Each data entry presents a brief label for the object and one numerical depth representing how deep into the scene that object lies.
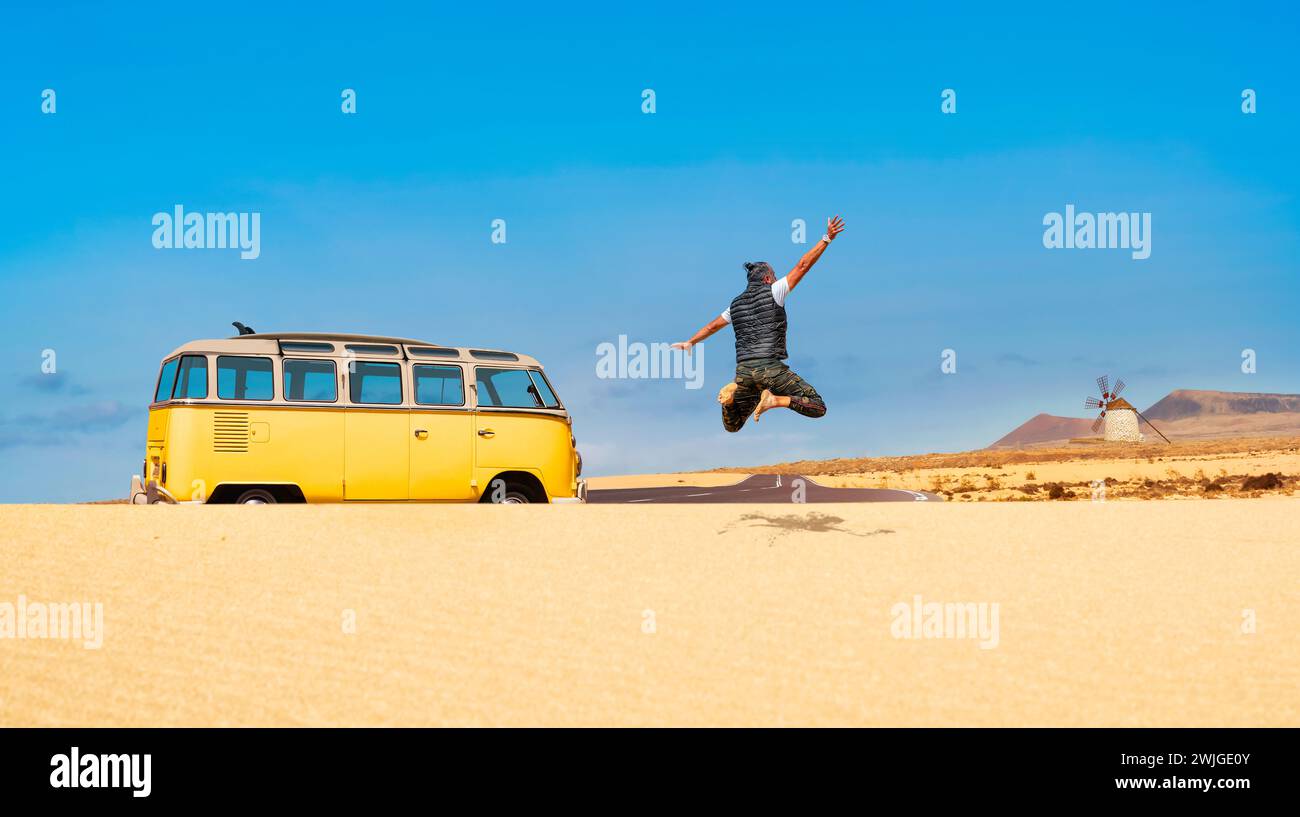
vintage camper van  15.18
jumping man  14.89
